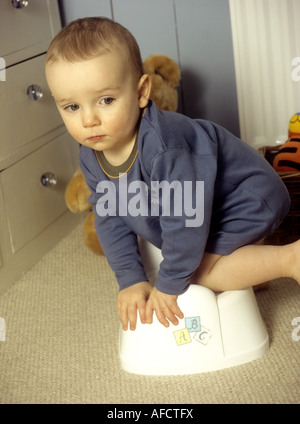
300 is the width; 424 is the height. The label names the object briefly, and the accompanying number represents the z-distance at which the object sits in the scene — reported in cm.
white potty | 96
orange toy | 133
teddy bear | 142
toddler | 91
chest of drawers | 135
